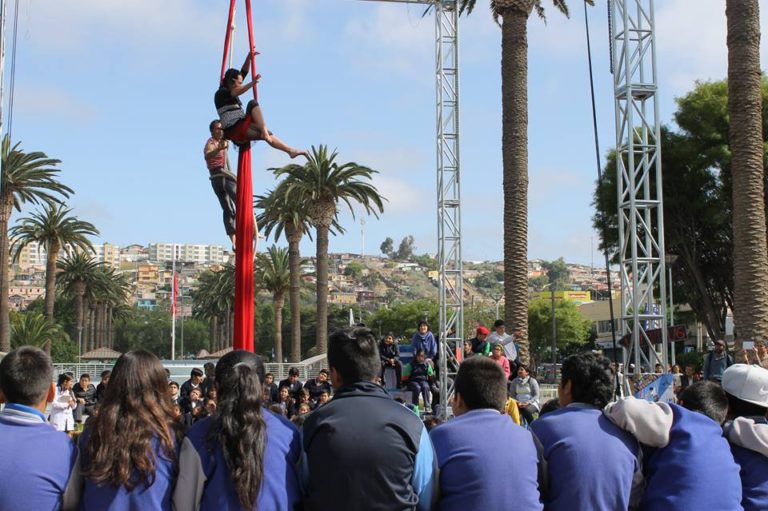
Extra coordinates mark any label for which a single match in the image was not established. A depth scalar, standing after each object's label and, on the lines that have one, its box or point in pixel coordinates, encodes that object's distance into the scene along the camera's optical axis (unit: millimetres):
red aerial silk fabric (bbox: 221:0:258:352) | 9805
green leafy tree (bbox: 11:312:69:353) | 50562
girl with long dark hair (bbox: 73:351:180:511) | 3828
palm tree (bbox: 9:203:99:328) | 49312
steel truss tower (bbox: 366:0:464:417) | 20047
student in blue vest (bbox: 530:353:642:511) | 4297
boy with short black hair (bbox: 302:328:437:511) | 3984
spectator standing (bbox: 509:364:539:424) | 15242
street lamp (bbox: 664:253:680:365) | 26473
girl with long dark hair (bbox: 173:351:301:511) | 3932
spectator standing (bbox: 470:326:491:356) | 15576
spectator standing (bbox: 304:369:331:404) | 17600
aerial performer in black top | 9578
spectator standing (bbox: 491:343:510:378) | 15070
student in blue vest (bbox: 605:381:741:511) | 4395
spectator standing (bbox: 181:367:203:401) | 15120
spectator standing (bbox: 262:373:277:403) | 14112
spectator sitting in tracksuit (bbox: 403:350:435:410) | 18094
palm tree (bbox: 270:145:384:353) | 39781
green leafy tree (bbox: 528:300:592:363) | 86125
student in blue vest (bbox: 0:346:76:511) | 3799
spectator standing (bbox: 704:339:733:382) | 14734
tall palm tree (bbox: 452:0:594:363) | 22344
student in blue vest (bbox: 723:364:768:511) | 4641
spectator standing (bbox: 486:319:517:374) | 16125
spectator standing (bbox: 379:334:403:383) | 17734
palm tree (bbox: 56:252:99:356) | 62750
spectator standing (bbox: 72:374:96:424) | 16781
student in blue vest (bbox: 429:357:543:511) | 4148
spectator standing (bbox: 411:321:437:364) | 18094
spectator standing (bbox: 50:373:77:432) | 14758
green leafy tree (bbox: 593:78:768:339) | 33312
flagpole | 58594
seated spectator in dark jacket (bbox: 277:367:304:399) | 17062
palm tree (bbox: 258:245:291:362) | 54156
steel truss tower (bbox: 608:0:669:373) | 15148
